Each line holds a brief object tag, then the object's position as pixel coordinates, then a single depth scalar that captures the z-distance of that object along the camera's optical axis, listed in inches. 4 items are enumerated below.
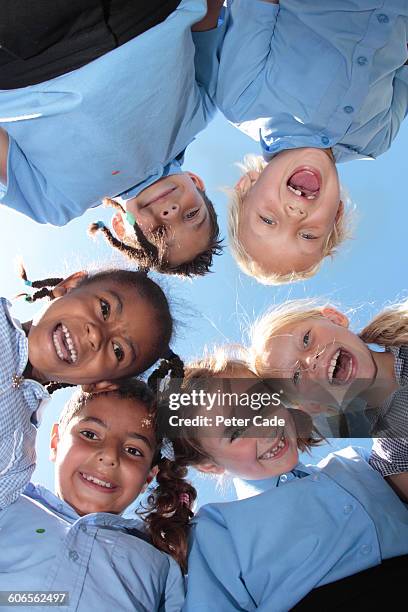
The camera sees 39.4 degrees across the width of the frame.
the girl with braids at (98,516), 27.0
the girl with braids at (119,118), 25.9
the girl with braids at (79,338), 28.6
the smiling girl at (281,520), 26.2
